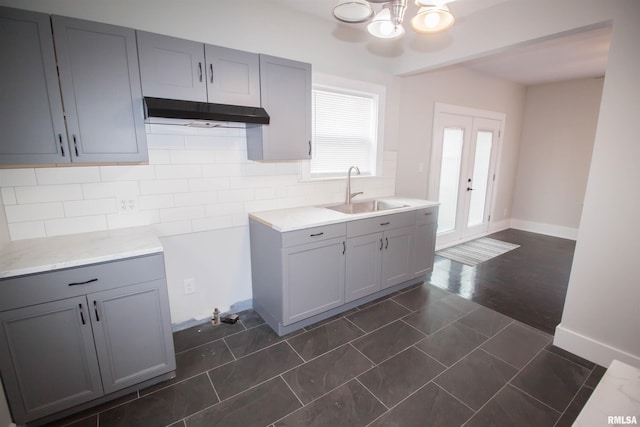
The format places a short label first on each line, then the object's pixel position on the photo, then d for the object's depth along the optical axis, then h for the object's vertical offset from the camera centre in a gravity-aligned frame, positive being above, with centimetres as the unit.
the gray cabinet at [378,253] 268 -90
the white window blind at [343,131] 311 +30
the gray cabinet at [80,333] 151 -97
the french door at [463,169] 435 -15
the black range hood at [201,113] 180 +29
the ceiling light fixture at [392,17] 136 +68
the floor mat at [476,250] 426 -140
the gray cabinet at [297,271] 230 -91
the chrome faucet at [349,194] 317 -38
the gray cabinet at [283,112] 236 +38
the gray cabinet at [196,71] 190 +59
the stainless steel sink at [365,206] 324 -53
